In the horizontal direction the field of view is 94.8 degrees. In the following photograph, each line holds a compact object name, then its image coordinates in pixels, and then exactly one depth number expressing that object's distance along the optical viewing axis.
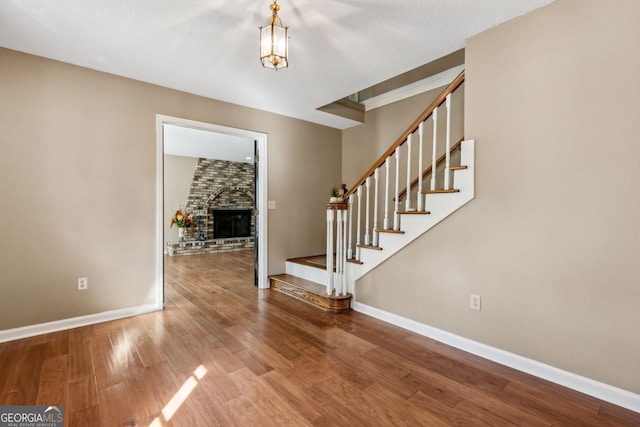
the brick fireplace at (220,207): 7.75
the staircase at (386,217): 2.44
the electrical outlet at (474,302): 2.28
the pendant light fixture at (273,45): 1.67
